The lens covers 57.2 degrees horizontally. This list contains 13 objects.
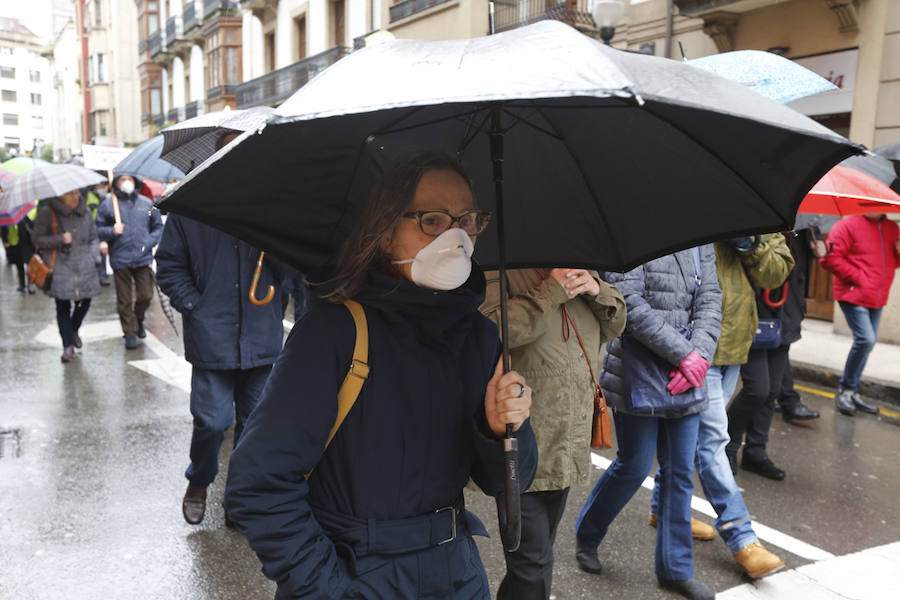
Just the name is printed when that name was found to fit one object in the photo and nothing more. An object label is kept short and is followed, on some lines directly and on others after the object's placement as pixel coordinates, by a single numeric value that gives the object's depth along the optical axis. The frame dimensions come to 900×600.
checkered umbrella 4.01
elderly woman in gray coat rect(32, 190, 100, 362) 8.48
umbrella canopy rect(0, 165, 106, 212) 7.91
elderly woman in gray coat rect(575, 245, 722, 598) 3.48
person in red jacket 6.79
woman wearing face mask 1.67
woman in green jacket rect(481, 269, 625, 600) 2.81
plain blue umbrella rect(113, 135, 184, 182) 6.70
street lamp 10.05
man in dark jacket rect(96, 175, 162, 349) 9.15
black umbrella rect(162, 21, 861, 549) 1.38
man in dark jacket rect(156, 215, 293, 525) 4.16
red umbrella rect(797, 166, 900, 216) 3.75
